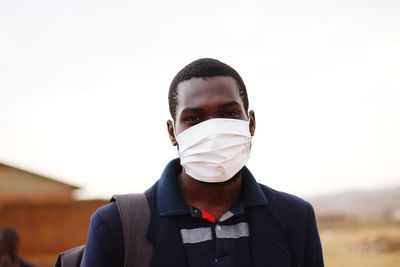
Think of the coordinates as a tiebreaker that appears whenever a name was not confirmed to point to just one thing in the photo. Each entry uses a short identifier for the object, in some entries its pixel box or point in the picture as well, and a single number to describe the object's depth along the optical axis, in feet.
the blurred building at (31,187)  46.09
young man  7.21
